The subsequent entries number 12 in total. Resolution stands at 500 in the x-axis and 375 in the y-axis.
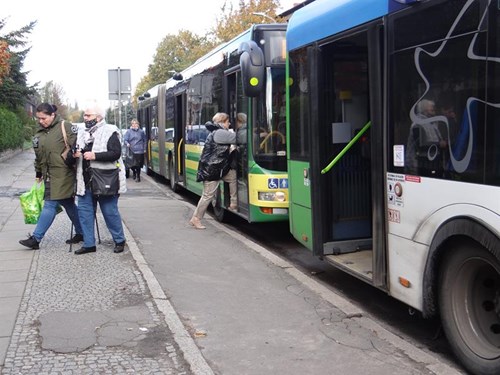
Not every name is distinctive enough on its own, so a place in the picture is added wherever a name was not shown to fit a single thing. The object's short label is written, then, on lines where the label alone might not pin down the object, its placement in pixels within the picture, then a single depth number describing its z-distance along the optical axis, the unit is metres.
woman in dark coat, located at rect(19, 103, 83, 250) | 7.29
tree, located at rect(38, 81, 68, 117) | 94.19
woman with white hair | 7.00
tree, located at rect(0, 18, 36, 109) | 35.75
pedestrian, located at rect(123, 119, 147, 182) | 18.27
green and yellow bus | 7.93
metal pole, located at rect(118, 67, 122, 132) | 18.64
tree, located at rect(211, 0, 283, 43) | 42.41
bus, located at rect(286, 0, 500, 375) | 3.50
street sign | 18.55
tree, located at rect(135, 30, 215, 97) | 69.75
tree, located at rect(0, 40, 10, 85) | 19.50
